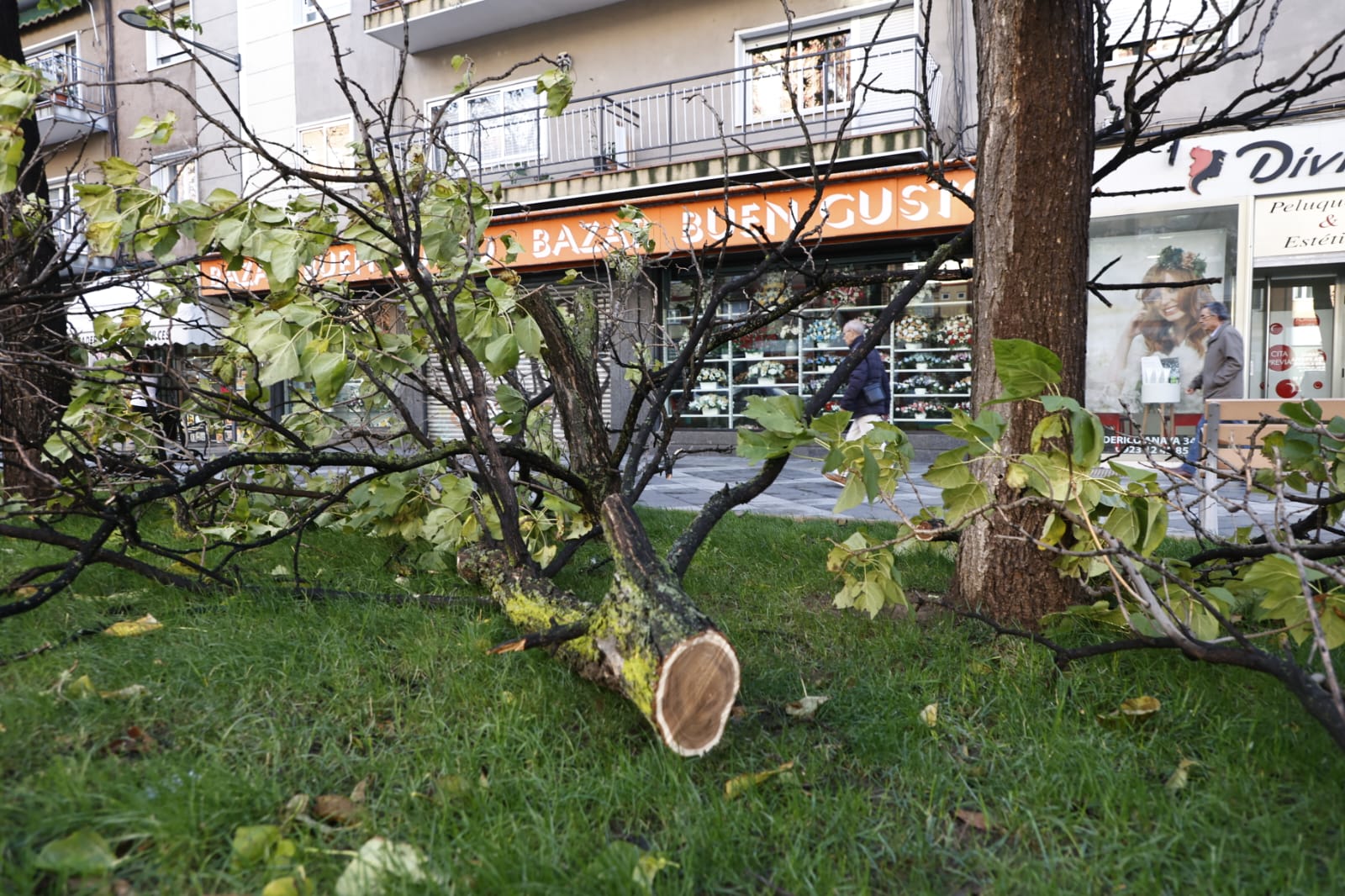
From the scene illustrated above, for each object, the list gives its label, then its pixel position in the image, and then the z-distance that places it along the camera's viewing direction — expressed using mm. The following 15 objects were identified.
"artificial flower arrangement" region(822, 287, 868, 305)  13164
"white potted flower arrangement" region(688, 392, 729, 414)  14445
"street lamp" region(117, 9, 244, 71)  2305
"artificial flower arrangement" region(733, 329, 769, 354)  14172
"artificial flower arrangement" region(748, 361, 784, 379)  14031
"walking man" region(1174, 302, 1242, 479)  8234
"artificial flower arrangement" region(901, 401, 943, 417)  12805
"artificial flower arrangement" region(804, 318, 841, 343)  13461
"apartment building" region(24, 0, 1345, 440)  10500
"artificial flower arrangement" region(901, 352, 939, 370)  12778
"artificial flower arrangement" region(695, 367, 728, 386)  14500
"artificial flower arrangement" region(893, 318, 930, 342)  12828
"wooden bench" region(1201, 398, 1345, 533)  4613
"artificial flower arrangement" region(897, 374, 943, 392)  12789
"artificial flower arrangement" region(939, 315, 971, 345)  12477
